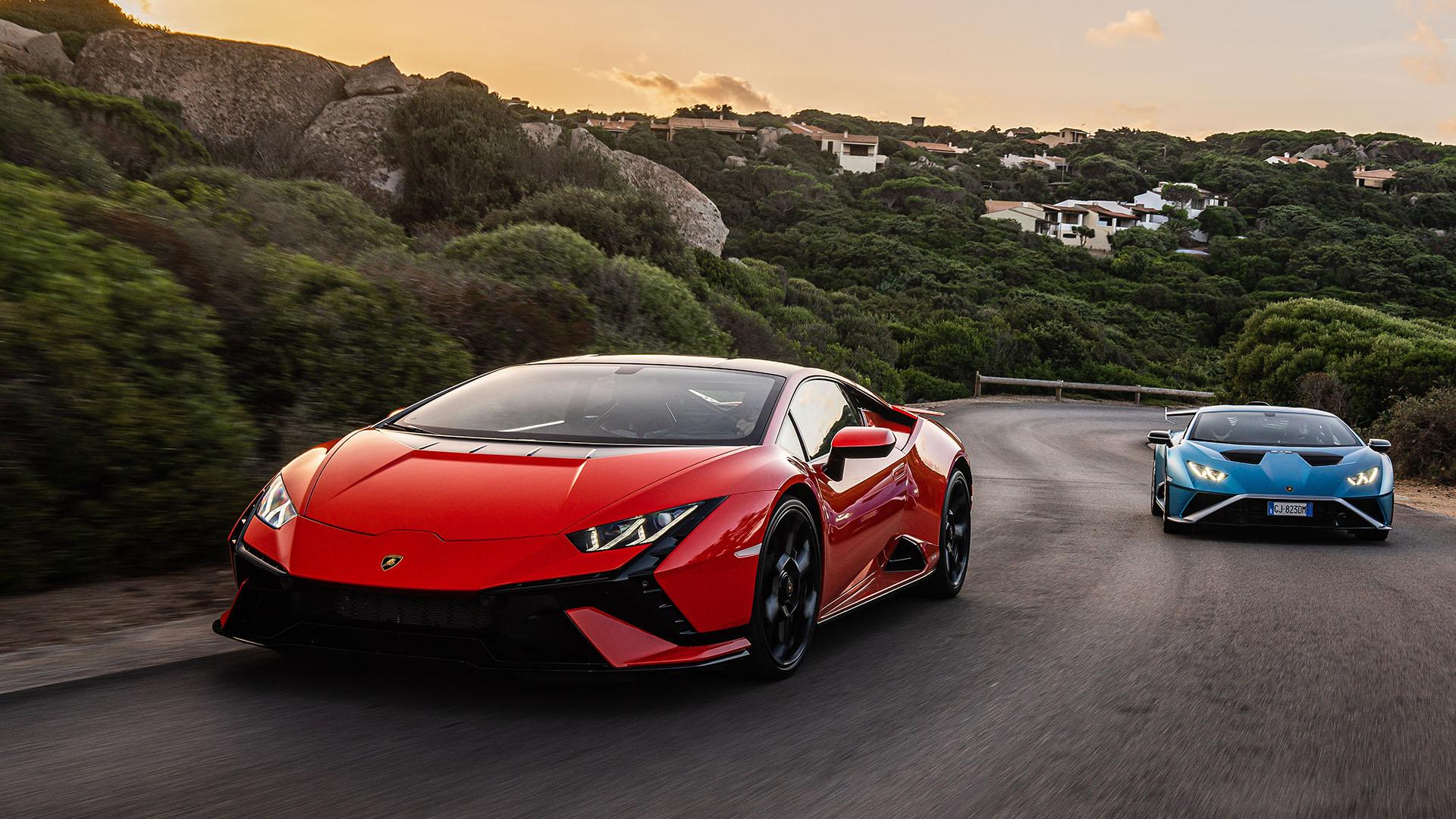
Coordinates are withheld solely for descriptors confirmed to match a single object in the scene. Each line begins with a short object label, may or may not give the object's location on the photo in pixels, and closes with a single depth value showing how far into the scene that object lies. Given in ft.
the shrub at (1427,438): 67.31
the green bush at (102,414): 20.27
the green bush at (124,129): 85.10
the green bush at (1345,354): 92.17
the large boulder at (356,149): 101.24
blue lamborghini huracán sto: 38.42
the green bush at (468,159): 94.32
